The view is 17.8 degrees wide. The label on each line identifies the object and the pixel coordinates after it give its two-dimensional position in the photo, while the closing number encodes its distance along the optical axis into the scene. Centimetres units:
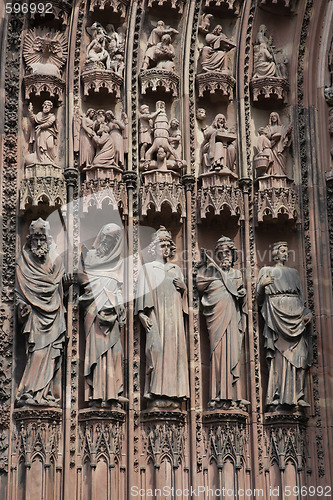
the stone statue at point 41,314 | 1286
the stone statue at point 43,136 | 1396
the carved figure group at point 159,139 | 1417
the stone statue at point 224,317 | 1323
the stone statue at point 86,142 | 1405
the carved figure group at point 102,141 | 1404
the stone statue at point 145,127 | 1429
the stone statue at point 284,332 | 1324
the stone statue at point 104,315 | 1301
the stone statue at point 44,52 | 1432
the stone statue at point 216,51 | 1468
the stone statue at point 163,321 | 1311
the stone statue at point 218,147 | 1422
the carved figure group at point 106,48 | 1452
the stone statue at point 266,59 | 1472
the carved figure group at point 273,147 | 1429
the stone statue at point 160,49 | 1467
